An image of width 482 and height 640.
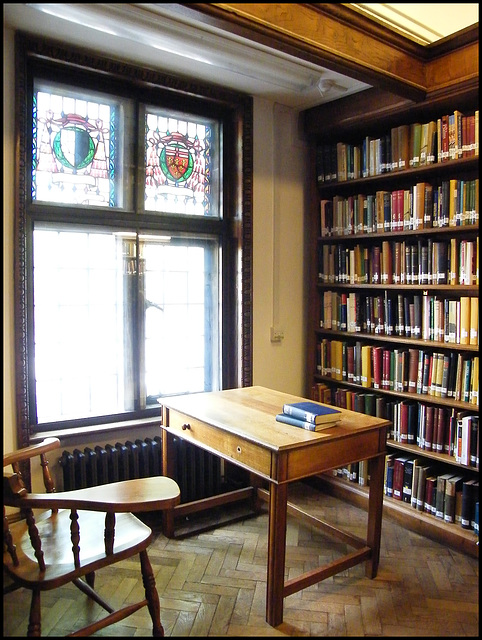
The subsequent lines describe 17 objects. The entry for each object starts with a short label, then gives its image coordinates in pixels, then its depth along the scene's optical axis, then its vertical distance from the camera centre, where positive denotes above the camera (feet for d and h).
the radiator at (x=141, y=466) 10.04 -3.11
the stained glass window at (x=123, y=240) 9.92 +1.46
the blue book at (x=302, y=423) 7.98 -1.73
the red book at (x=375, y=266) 11.69 +0.99
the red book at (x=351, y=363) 12.34 -1.22
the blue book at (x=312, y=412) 8.02 -1.58
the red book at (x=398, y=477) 11.05 -3.48
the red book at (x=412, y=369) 11.00 -1.22
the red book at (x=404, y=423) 11.07 -2.35
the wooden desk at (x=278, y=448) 7.45 -2.10
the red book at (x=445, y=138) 10.11 +3.30
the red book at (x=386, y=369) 11.51 -1.27
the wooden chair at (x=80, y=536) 6.23 -3.03
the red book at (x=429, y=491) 10.41 -3.55
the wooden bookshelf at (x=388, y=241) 10.08 +1.54
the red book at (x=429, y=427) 10.63 -2.33
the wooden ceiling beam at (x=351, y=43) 7.05 +4.16
